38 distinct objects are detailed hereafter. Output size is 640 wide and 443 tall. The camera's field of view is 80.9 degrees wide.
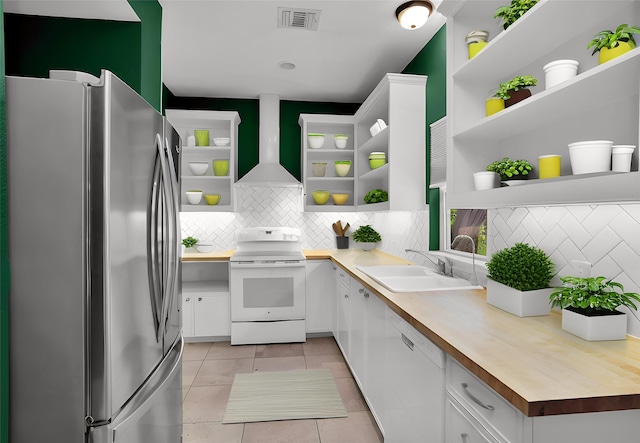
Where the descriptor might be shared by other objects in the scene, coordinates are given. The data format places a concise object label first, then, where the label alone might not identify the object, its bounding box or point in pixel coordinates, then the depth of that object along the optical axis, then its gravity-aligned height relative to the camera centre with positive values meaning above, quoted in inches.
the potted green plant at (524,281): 62.9 -10.6
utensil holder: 180.1 -11.0
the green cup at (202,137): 164.7 +35.9
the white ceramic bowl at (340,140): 168.4 +35.4
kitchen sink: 87.1 -15.8
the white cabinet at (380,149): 123.3 +28.6
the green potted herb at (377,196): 139.4 +8.6
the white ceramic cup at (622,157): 44.9 +7.5
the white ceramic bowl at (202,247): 165.0 -12.4
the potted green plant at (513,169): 63.1 +8.5
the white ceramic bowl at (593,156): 46.6 +7.9
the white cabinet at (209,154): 165.2 +30.0
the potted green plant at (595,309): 50.8 -12.6
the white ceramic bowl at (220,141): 166.2 +34.5
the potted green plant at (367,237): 167.8 -8.1
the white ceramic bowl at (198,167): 163.8 +22.6
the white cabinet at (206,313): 153.5 -38.7
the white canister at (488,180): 69.0 +7.2
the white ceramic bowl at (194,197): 163.2 +9.6
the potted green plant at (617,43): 44.6 +21.3
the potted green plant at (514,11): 59.9 +34.3
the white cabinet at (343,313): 126.0 -33.5
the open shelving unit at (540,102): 47.0 +17.3
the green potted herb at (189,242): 167.5 -10.4
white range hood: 170.2 +38.0
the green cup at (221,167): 166.6 +23.1
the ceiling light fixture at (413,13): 95.9 +53.6
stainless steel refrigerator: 45.1 -4.7
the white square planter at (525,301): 62.5 -13.9
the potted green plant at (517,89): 62.7 +22.2
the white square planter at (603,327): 50.8 -14.7
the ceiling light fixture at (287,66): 138.0 +57.3
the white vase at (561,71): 52.4 +20.8
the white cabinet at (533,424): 36.4 -20.8
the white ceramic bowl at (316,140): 170.0 +35.8
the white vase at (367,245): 169.0 -11.8
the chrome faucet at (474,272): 90.1 -12.8
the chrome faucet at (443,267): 100.9 -13.1
